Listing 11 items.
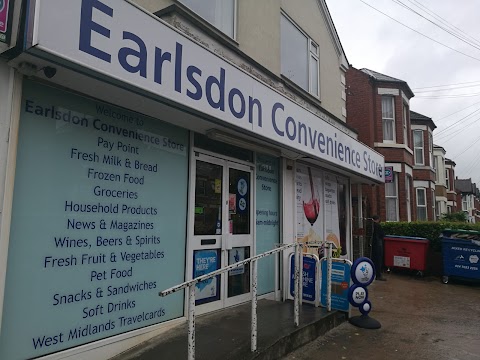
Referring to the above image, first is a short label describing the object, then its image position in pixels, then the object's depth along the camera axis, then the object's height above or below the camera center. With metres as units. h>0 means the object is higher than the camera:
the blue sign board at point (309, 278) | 5.99 -0.77
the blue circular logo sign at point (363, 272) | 5.62 -0.62
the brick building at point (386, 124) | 16.66 +4.49
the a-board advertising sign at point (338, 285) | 5.82 -0.86
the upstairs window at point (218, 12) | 5.71 +3.27
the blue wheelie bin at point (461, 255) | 9.48 -0.62
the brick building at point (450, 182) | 35.34 +4.49
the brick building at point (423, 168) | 20.22 +3.19
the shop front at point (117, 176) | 3.13 +0.51
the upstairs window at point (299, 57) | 8.13 +3.75
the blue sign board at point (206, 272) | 4.98 -0.59
